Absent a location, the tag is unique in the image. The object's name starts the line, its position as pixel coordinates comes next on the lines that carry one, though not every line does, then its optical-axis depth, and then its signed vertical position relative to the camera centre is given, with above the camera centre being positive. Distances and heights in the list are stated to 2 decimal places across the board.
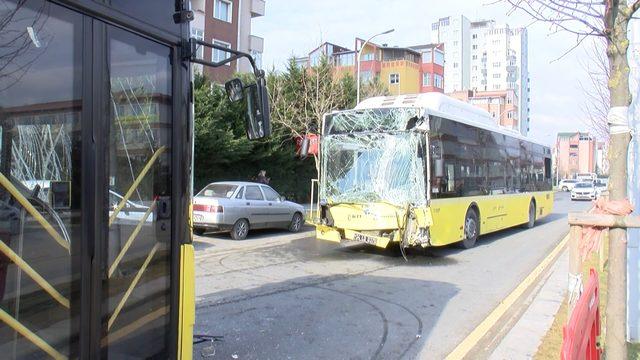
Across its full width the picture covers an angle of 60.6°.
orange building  63.66 +13.38
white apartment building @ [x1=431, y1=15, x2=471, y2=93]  126.19 +30.33
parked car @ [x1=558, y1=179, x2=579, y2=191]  68.06 -0.78
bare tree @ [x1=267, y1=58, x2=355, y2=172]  23.42 +3.64
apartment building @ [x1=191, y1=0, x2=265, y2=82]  31.58 +9.30
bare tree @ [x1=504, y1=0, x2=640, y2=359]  3.49 +0.36
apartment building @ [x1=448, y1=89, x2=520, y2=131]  95.50 +14.12
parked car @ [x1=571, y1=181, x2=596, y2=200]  42.72 -0.96
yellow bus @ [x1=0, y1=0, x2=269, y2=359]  2.35 -0.02
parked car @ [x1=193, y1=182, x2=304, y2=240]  13.35 -0.83
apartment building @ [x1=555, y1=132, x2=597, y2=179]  110.50 +4.87
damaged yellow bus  10.67 +0.09
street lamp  24.12 +5.09
